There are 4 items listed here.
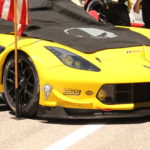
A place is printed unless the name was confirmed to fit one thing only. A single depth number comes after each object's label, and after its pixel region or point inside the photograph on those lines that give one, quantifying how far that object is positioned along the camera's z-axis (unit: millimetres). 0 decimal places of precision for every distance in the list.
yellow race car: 9734
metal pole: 10219
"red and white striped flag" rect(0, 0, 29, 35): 10500
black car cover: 10773
